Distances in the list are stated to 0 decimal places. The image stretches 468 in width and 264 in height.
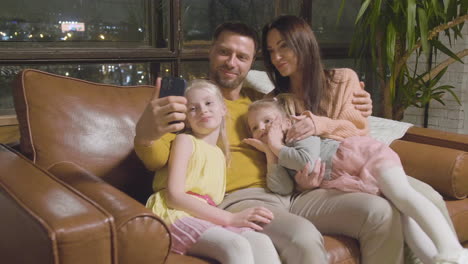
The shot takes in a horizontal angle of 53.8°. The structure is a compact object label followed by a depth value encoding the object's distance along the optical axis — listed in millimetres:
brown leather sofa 922
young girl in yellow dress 1234
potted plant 2545
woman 1769
